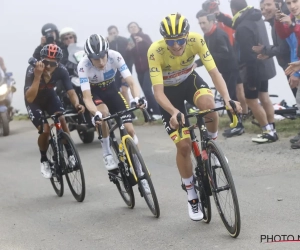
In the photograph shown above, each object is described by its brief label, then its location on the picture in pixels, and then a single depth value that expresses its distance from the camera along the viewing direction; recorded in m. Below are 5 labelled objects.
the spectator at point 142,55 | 14.30
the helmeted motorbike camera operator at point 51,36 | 13.19
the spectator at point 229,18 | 12.52
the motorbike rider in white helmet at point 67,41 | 13.12
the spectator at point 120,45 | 14.73
